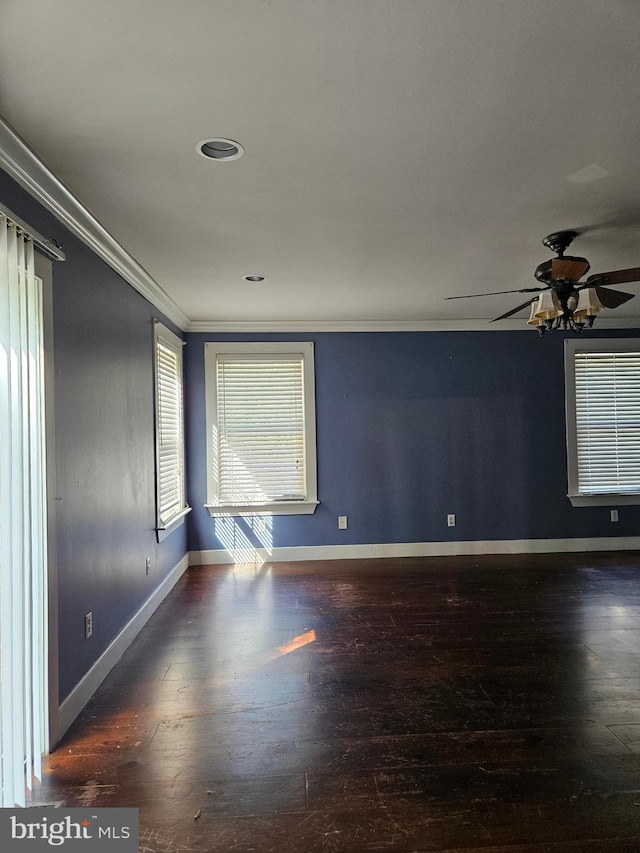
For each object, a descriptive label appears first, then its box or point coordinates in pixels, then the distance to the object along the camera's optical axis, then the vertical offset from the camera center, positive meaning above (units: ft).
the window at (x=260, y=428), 16.76 +0.19
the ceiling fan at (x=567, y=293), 8.97 +2.54
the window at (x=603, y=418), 17.52 +0.34
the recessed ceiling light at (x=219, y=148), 6.15 +3.64
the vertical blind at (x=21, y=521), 5.60 -1.00
